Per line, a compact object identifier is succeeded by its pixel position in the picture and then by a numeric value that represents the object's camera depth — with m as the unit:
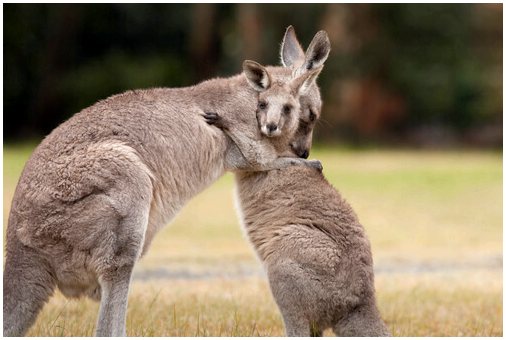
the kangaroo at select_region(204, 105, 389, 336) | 13.86
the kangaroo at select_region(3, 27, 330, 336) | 13.37
